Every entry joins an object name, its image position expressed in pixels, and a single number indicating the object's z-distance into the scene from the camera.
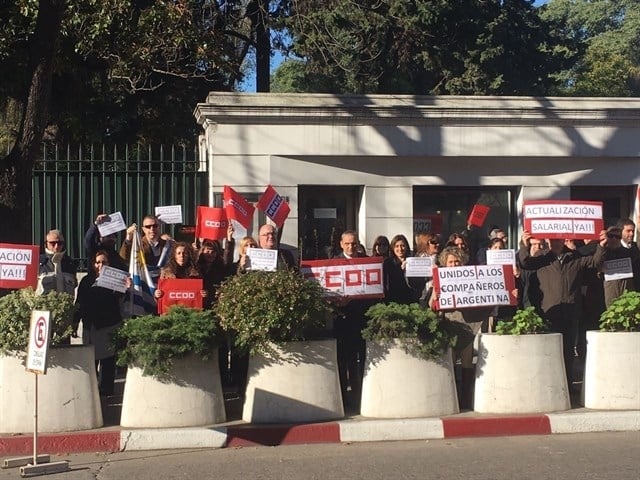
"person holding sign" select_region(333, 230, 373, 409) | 9.31
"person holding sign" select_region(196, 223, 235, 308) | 9.23
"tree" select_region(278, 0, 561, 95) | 22.39
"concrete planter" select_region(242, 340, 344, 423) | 8.41
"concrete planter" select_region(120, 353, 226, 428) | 8.17
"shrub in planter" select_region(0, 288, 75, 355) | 7.96
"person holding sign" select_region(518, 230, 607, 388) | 9.57
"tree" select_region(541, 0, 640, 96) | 42.25
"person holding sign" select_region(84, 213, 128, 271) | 9.85
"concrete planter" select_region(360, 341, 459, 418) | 8.52
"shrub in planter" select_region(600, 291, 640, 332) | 8.85
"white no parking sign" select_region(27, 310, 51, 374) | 7.24
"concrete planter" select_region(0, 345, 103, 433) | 8.00
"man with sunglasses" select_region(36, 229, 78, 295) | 9.39
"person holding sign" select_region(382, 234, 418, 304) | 9.68
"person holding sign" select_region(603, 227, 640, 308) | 9.85
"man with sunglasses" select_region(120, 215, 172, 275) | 10.13
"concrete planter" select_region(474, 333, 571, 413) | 8.62
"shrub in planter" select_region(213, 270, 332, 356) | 8.22
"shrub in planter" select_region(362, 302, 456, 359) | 8.49
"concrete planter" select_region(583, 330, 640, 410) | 8.76
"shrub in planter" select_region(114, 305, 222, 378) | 8.06
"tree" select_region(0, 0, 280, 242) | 10.01
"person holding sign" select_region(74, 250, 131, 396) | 9.23
